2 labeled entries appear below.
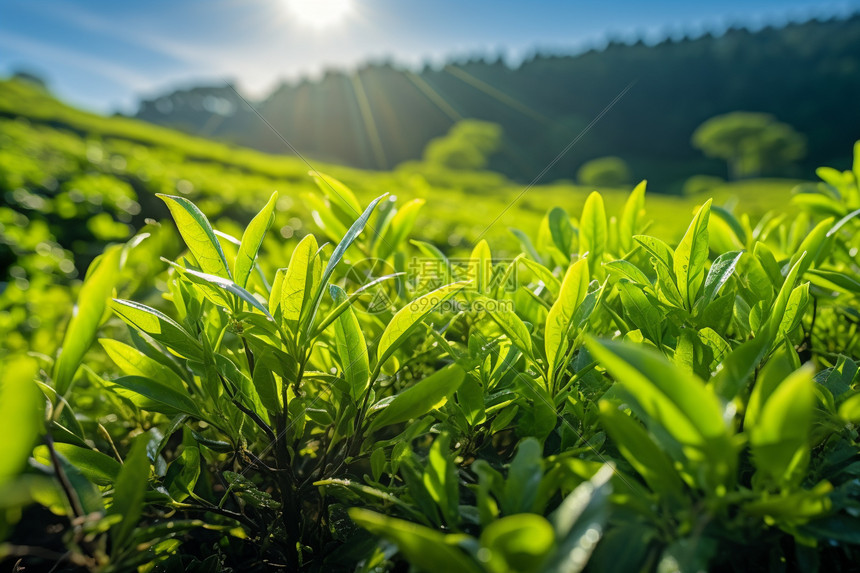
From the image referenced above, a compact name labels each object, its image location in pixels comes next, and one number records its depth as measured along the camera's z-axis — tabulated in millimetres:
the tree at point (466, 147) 47781
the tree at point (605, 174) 46469
